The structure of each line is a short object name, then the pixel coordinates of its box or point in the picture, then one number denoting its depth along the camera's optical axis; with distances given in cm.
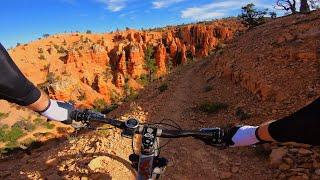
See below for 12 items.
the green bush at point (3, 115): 1992
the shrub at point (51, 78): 2398
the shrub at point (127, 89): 2550
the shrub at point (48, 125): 1829
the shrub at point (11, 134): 1665
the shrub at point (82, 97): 2382
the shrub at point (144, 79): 2760
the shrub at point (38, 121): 1888
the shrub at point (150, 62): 2871
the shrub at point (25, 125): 1815
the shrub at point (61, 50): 2895
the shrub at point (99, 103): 2334
